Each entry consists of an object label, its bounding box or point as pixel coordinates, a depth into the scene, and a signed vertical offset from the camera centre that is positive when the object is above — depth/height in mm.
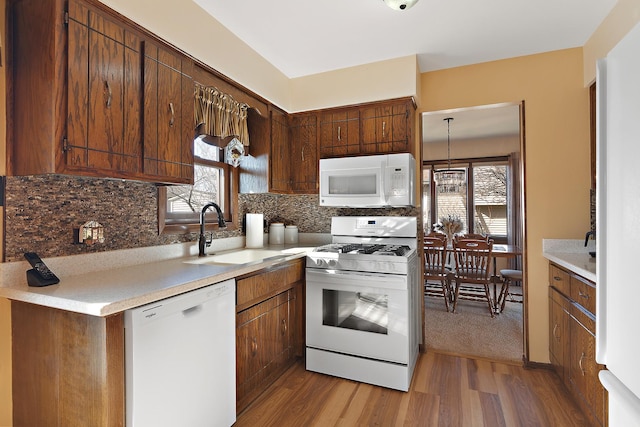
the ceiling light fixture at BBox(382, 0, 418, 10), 1920 +1237
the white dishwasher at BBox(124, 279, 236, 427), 1278 -657
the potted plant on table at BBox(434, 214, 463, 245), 5539 -221
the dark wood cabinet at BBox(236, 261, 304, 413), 1975 -800
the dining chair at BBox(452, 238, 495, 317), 3920 -614
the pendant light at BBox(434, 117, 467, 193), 5621 +600
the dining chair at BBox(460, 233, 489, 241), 4640 -346
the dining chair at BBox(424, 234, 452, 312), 4025 -687
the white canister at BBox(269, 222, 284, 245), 3146 -198
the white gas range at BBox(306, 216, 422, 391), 2273 -738
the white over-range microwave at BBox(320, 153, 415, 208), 2631 +269
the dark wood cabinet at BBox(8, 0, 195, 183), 1356 +548
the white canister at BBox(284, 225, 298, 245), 3230 -214
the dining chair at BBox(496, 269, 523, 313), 3915 -779
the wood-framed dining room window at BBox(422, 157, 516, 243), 5742 +234
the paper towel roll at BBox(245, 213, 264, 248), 2867 -154
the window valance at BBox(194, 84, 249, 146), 2191 +716
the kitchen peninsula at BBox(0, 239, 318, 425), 1206 -454
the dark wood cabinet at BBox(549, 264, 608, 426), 1759 -811
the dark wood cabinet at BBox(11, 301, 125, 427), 1210 -605
